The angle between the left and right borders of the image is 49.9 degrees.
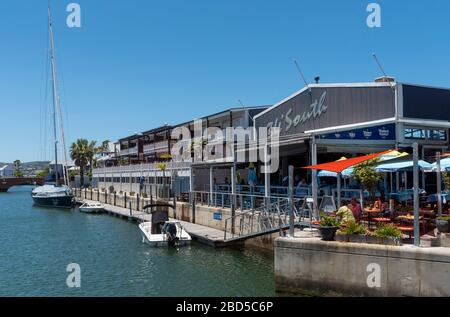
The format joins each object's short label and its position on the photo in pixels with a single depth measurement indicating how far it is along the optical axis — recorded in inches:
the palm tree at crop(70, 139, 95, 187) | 3836.1
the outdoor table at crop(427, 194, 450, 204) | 806.5
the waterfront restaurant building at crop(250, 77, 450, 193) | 908.8
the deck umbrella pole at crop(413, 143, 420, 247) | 554.7
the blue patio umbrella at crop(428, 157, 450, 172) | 680.4
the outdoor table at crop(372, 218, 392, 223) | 644.1
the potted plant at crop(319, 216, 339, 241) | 625.0
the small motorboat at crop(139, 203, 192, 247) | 1139.3
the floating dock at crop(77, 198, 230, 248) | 1083.4
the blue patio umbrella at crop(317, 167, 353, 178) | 821.6
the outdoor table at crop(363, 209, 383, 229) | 673.0
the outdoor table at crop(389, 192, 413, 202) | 849.5
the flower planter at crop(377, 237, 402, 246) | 572.1
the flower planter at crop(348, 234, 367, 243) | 596.3
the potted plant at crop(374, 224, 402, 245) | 573.5
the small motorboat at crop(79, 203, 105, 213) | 2273.6
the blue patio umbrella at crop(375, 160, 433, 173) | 709.3
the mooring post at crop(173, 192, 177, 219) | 1567.4
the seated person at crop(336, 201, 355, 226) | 660.1
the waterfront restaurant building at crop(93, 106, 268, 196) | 1879.9
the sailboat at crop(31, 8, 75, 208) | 2696.9
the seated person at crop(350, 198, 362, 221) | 694.5
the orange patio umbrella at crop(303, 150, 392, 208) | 706.2
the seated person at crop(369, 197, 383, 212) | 697.6
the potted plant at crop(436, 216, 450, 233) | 567.2
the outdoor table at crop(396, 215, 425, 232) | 625.8
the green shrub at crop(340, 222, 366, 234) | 606.5
